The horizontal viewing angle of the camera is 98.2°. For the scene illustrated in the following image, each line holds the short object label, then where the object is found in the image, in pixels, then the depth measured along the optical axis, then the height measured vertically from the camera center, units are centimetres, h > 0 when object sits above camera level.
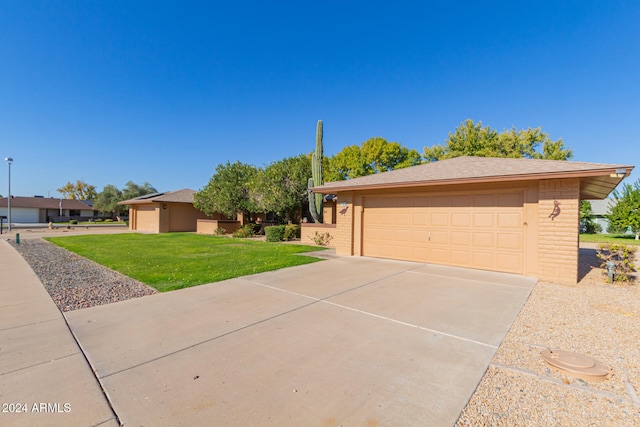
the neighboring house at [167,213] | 2391 -24
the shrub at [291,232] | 1742 -129
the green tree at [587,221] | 2761 -62
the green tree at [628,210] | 2294 +50
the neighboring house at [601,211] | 2848 +55
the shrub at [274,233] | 1698 -133
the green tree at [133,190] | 4894 +364
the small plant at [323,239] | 1500 -147
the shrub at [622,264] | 742 -136
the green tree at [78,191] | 6969 +452
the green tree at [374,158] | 3325 +673
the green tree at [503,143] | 2648 +699
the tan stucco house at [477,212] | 707 +4
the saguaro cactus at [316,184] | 1711 +171
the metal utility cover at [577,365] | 285 -165
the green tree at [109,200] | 4700 +161
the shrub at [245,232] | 1973 -150
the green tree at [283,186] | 1781 +166
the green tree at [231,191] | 2009 +144
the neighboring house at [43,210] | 4647 -22
